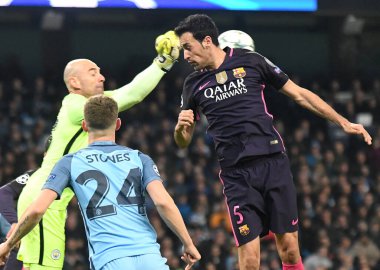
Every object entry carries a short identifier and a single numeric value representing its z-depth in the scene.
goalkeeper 15.78
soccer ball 17.02
